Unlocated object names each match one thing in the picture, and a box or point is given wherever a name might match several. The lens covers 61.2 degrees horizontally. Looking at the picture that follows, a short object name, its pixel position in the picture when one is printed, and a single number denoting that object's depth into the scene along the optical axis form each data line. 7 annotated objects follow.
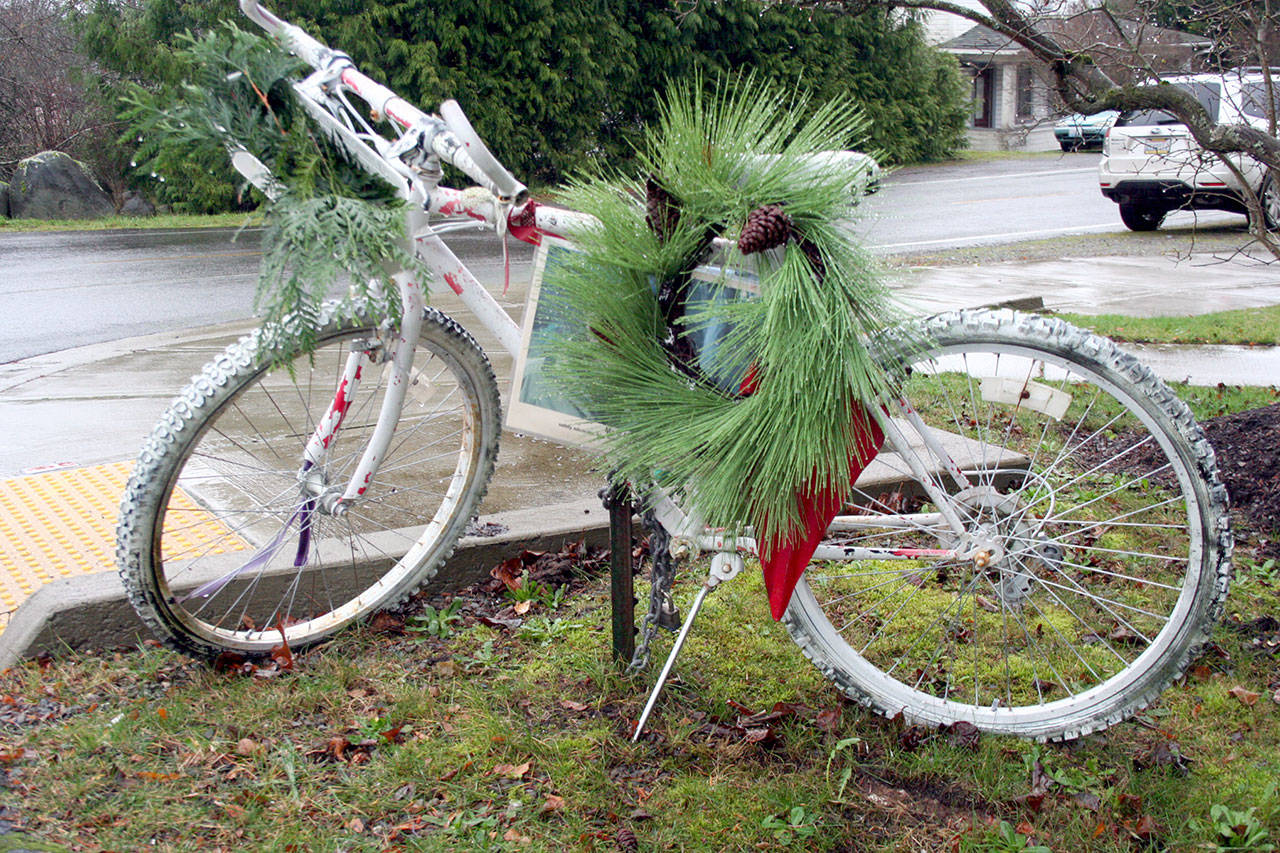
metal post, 2.56
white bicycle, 2.27
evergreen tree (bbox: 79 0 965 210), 15.82
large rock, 16.23
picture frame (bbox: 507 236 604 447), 2.37
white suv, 10.90
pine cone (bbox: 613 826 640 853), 2.14
